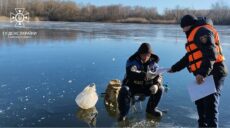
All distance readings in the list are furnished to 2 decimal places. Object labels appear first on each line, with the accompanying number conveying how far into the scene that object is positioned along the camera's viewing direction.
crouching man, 4.89
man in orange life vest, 3.62
